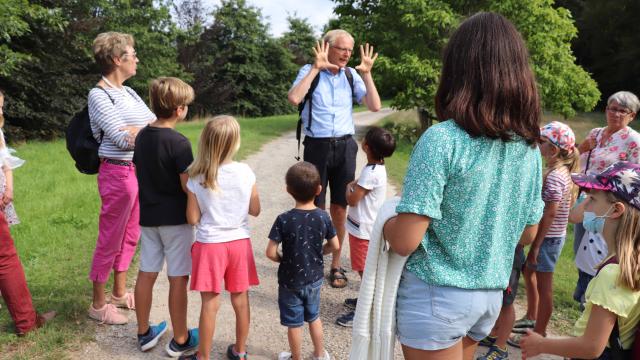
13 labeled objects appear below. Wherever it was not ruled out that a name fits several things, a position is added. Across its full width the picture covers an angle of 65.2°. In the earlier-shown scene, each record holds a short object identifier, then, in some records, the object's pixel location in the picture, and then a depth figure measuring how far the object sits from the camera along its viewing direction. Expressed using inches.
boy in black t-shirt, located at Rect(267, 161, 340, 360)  130.0
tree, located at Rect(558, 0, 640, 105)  1555.1
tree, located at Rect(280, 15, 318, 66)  1717.5
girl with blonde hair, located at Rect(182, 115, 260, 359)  126.1
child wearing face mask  78.2
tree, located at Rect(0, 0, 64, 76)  519.8
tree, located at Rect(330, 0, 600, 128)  701.9
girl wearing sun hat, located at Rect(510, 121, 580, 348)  137.6
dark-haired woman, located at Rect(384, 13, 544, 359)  71.4
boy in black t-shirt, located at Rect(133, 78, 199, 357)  131.3
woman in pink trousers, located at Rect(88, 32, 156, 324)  148.7
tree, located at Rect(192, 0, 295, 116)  1400.1
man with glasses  186.4
